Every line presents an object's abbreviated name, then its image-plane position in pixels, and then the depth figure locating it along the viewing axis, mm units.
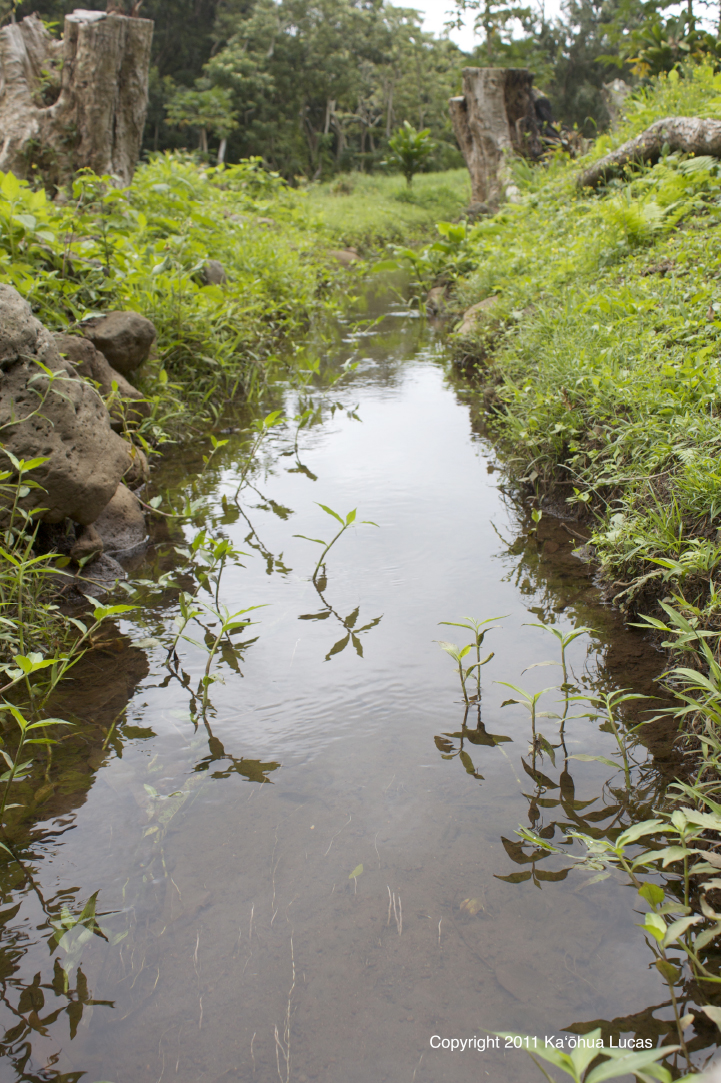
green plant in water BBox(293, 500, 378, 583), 2854
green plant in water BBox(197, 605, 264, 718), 2201
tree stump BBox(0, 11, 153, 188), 6789
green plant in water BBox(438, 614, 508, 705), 2088
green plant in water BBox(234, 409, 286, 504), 3648
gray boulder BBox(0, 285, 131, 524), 2730
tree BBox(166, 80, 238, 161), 24406
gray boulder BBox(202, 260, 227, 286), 6051
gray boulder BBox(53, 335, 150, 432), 3561
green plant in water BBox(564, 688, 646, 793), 1791
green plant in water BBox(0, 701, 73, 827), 1708
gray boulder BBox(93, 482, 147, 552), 3238
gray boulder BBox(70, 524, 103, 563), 2951
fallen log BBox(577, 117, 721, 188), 5547
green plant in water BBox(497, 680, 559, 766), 1909
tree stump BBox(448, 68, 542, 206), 10789
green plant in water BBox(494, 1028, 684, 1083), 930
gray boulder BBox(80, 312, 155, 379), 3955
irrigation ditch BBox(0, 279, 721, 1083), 1306
